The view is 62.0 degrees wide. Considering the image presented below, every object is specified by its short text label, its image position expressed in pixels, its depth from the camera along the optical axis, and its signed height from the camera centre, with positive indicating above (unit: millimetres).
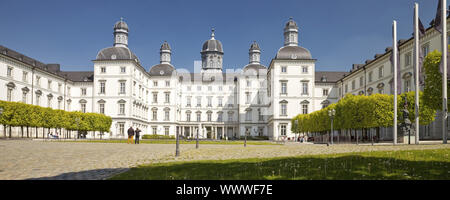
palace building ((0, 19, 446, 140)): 58188 +4480
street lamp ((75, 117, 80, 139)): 54656 -1498
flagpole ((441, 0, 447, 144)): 20344 +1782
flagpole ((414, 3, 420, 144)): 23609 +3571
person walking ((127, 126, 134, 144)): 33162 -1954
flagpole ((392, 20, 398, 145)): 25412 +3662
